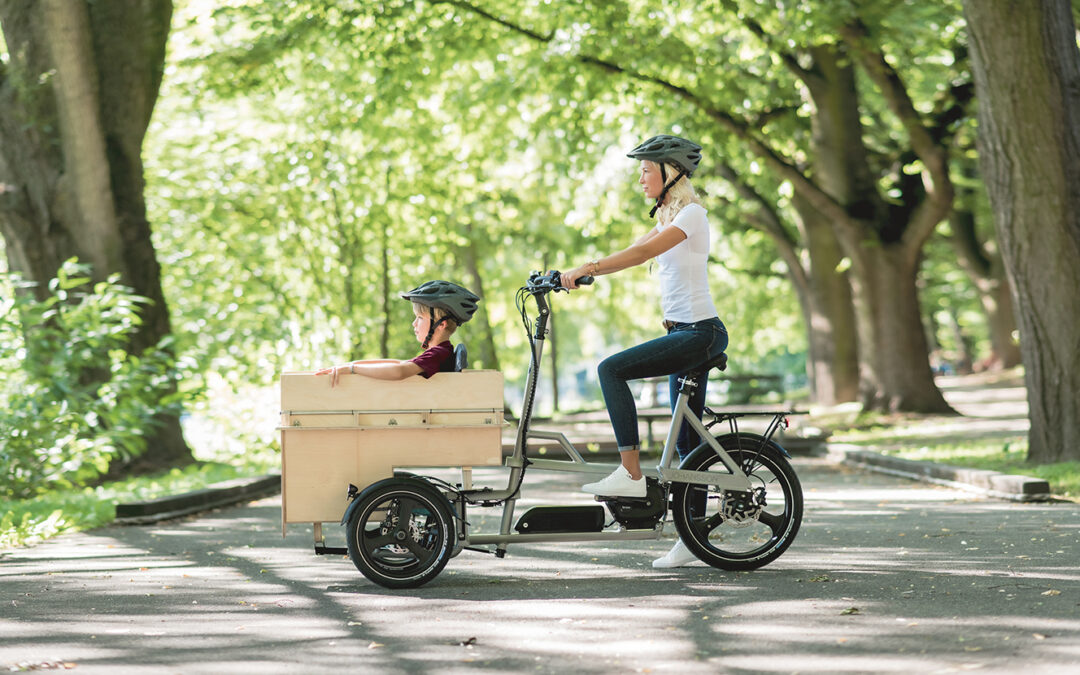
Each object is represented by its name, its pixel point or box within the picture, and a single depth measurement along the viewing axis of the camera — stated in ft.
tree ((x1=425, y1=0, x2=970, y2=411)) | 60.75
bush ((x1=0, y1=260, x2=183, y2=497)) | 38.29
